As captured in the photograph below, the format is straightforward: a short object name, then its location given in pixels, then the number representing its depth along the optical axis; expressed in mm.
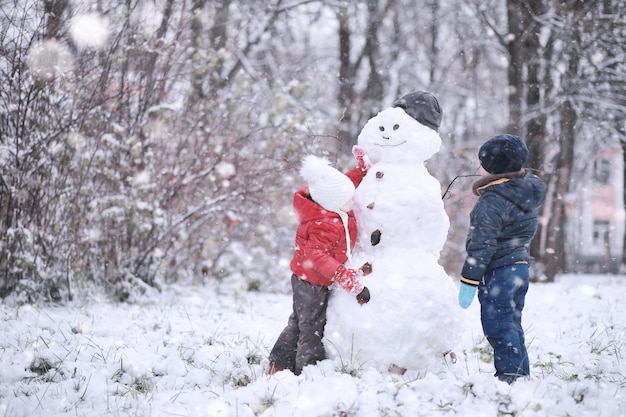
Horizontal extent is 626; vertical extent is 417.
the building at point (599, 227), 20506
